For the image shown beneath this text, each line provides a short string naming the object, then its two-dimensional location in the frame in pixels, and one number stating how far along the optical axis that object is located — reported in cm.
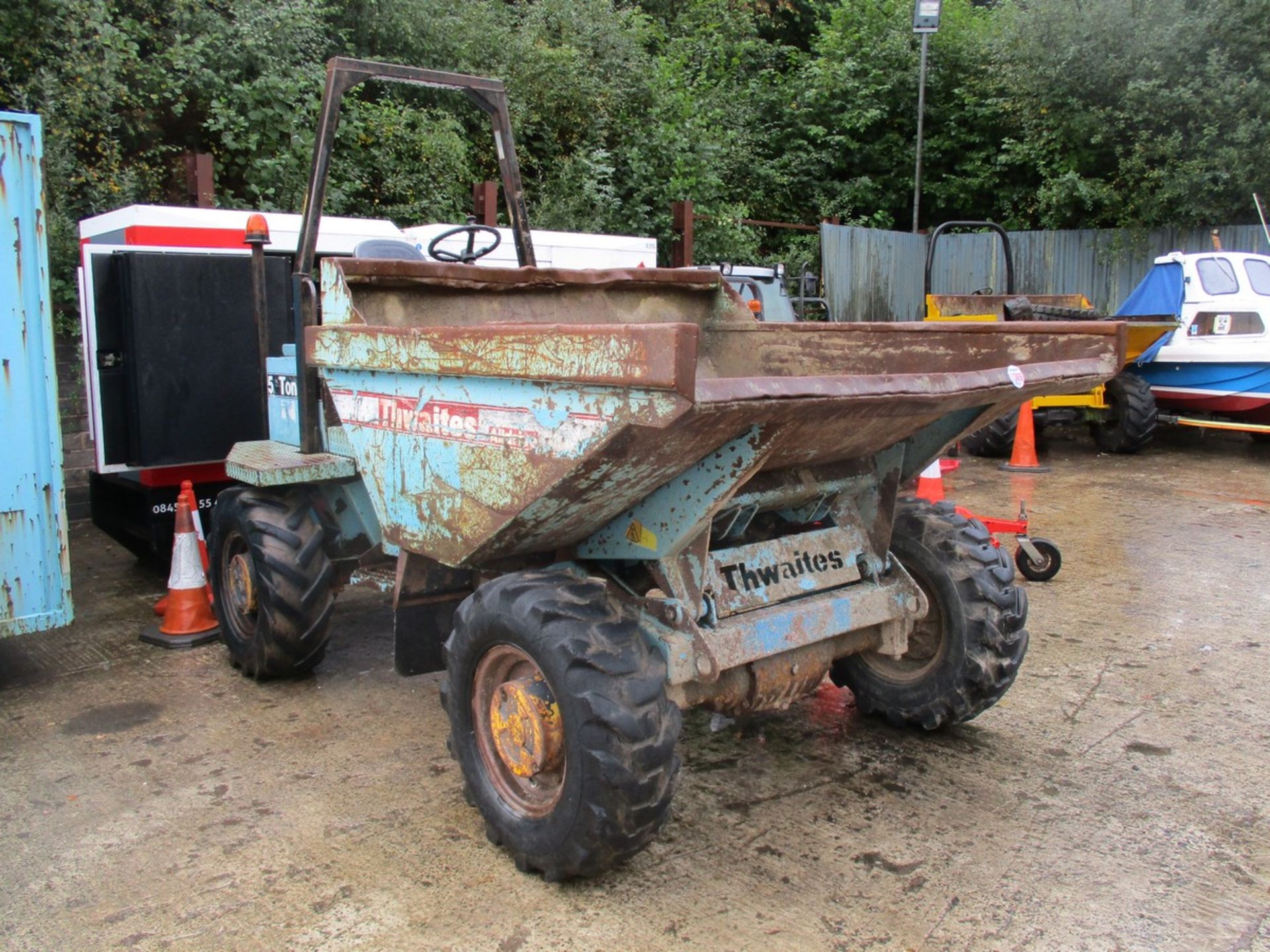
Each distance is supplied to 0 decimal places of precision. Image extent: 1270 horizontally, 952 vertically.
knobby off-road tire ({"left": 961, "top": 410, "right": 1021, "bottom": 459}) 1023
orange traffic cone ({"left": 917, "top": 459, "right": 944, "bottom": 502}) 626
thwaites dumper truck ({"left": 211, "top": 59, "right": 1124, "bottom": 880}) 268
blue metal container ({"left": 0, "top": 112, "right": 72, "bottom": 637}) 418
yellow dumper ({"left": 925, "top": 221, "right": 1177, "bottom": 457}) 1009
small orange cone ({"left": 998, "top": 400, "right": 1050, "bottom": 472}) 991
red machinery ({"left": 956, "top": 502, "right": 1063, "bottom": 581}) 587
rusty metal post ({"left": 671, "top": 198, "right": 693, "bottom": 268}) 1189
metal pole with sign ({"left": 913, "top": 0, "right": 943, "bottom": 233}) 1436
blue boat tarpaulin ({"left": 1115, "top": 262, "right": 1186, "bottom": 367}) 1072
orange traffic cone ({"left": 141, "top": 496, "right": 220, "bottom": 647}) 510
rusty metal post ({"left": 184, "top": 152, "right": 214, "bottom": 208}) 774
